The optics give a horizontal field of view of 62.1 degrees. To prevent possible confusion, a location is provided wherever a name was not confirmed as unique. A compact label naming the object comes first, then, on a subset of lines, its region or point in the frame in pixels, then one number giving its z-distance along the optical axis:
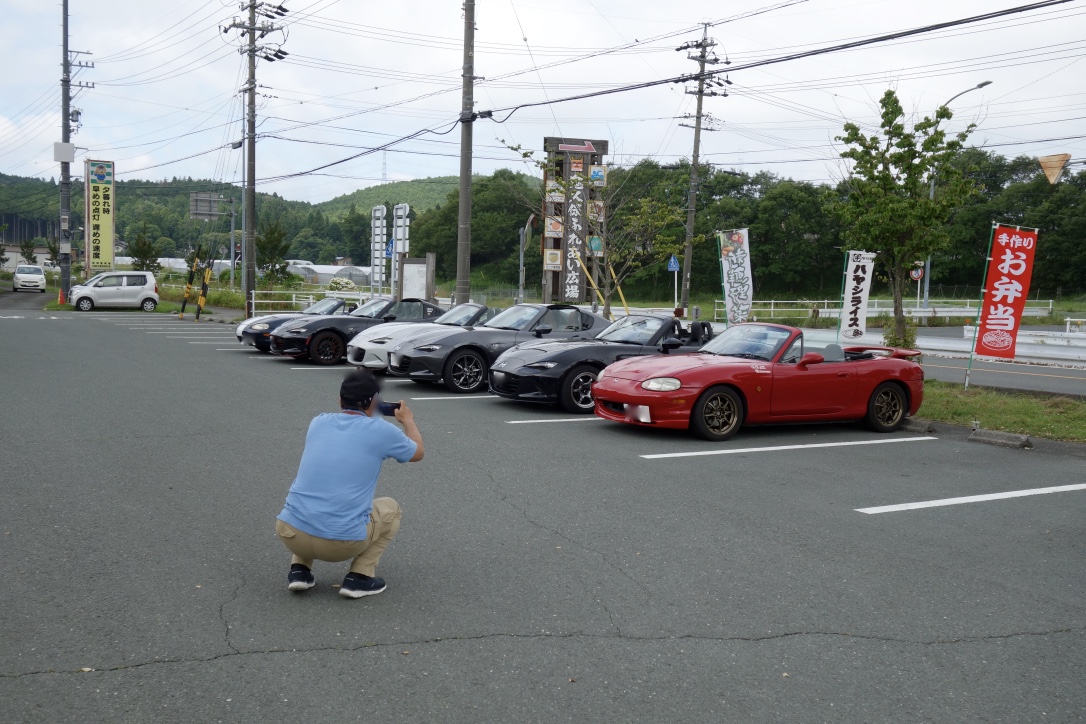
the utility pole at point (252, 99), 33.09
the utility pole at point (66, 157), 36.88
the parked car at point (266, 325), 18.09
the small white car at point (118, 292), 35.38
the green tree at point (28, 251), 85.62
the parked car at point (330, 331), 16.66
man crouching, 4.46
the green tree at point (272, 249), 43.22
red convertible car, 9.57
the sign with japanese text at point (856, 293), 15.77
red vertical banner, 12.95
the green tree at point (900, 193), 14.71
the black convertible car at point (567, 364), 11.44
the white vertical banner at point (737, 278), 19.45
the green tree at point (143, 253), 54.41
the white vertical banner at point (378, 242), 32.34
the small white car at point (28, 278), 52.09
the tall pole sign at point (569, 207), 26.62
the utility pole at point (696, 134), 35.97
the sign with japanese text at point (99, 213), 45.25
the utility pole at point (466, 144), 22.48
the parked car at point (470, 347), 13.31
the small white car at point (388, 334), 14.13
